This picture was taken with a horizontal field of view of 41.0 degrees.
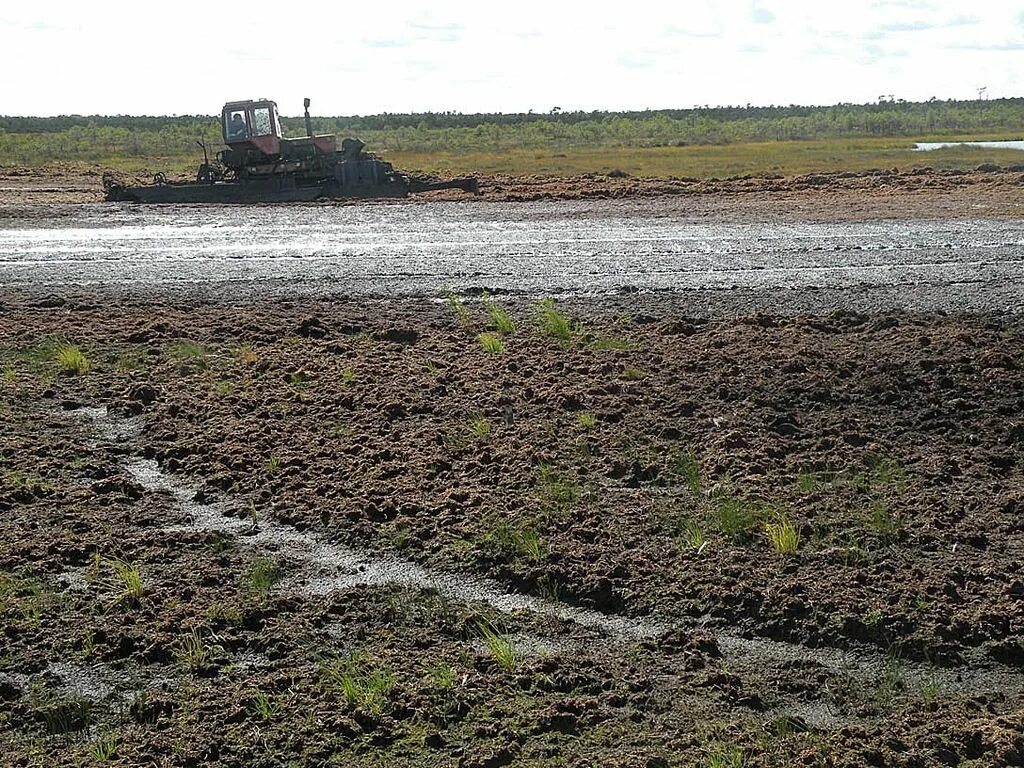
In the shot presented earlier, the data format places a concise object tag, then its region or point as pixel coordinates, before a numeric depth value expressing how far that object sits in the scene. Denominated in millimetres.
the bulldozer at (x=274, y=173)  32750
